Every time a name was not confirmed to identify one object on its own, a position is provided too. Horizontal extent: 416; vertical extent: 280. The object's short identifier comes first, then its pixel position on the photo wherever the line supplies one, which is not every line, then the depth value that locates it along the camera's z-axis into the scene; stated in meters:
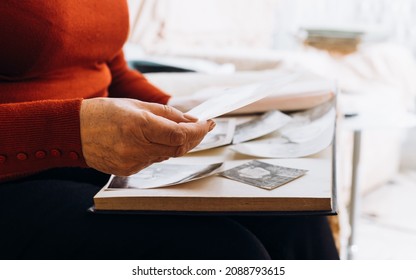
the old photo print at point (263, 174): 1.06
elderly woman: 1.02
